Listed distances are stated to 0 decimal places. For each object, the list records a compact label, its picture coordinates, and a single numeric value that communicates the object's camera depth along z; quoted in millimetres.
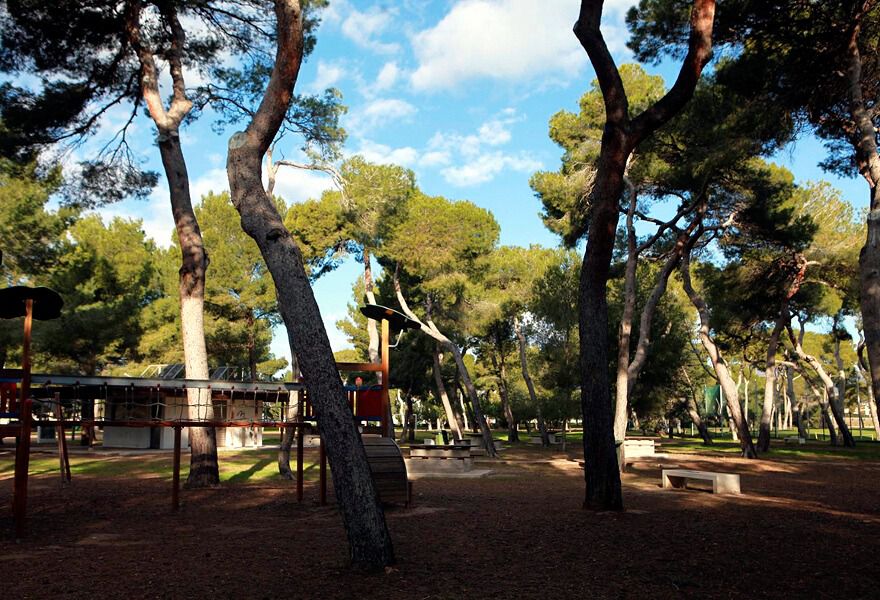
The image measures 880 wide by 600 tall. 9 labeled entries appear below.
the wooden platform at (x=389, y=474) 9391
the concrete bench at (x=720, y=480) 11547
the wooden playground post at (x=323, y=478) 10000
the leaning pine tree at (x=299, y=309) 5621
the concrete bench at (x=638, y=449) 22319
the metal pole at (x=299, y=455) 10384
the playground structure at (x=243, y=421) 7855
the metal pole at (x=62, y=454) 13206
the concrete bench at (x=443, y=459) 16500
